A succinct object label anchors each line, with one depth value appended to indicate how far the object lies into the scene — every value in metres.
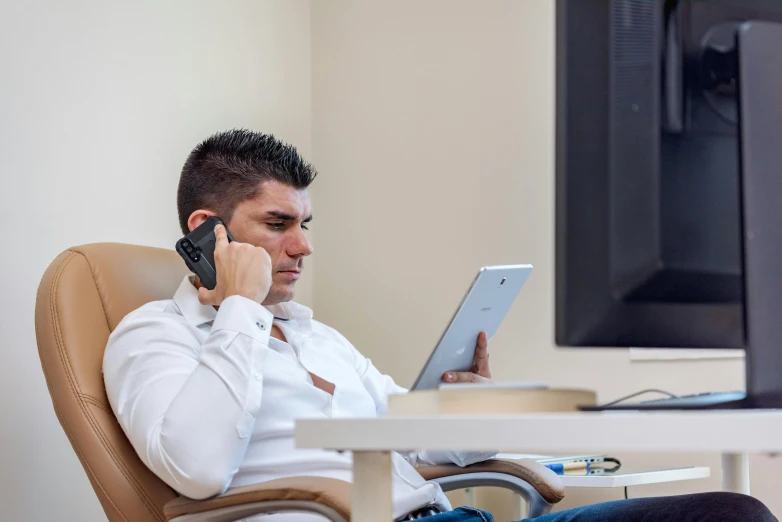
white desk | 1.42
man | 2.01
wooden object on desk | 1.59
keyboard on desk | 1.56
